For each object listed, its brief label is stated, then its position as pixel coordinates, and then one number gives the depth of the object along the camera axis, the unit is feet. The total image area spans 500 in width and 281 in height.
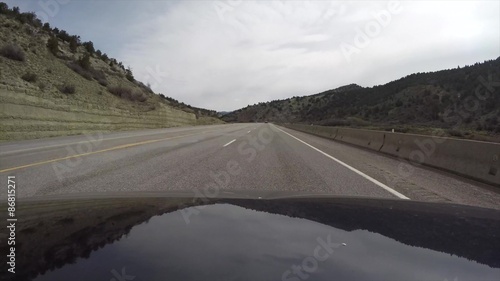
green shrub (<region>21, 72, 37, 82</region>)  97.22
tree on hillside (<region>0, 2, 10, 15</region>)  134.51
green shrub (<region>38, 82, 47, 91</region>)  98.46
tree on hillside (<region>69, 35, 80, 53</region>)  160.90
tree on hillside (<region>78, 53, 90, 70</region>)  145.28
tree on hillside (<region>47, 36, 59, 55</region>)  133.72
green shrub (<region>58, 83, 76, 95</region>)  107.96
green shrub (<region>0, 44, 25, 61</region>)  104.33
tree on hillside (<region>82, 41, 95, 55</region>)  185.90
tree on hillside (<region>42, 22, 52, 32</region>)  157.07
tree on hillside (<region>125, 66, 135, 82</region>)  200.55
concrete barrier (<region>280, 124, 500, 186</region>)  30.52
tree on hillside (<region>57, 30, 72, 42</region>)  166.25
